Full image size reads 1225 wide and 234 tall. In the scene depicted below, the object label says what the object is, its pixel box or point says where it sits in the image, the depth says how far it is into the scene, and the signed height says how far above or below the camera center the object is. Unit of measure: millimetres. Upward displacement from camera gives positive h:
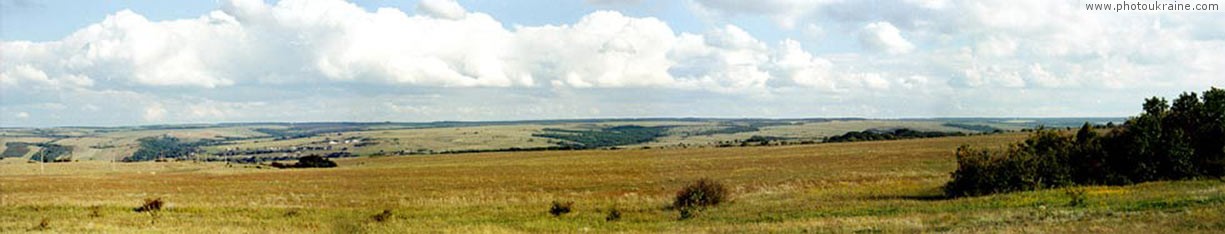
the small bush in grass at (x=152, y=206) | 37969 -3541
